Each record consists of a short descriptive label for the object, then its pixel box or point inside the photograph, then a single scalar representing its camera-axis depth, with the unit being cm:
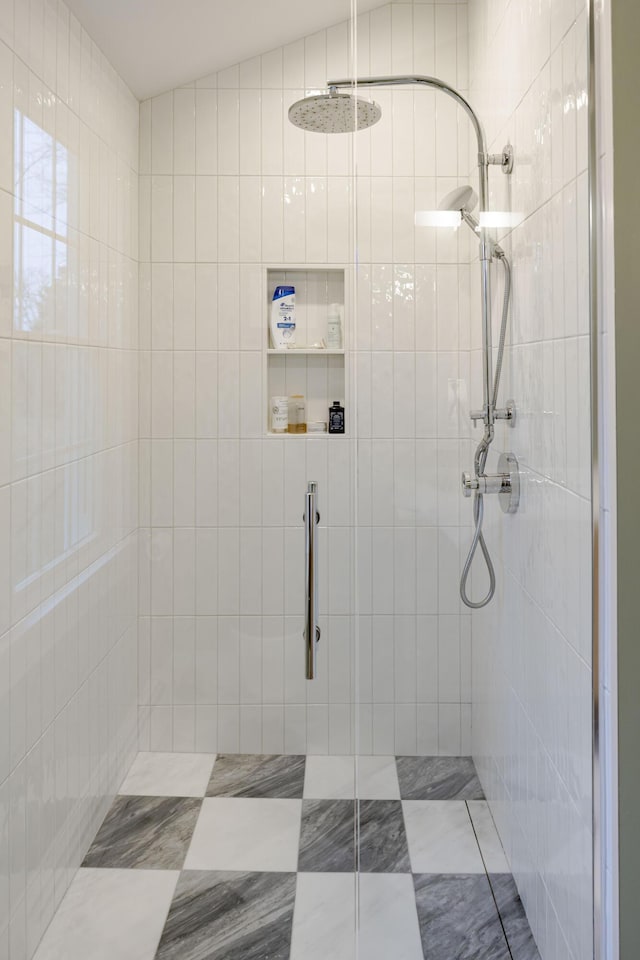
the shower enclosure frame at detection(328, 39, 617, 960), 105
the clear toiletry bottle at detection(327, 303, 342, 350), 237
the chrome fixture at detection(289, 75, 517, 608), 118
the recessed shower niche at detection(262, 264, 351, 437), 242
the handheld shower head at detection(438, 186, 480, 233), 119
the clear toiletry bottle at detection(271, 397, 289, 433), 242
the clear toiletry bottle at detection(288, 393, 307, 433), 243
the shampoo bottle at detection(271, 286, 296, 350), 239
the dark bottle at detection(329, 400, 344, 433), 238
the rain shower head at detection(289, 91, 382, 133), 141
